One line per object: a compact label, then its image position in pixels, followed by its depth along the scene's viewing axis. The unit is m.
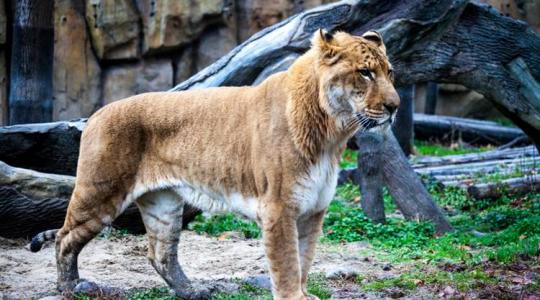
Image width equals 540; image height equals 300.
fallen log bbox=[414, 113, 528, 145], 17.83
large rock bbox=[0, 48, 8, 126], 15.82
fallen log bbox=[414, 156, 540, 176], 13.06
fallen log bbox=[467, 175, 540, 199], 11.17
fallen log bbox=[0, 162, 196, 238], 8.24
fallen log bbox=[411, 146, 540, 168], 14.09
